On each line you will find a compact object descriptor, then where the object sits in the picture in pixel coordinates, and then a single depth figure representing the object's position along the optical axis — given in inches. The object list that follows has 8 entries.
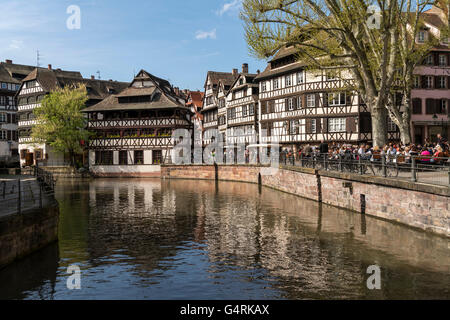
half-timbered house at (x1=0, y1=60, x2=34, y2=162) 2507.4
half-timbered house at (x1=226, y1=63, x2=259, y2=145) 1919.3
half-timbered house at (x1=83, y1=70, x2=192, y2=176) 2038.6
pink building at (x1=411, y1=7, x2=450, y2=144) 1475.8
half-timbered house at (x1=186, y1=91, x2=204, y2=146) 2482.0
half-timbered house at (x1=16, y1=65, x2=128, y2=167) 2246.6
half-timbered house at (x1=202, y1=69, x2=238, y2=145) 2295.8
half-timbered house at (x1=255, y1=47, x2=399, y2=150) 1456.7
